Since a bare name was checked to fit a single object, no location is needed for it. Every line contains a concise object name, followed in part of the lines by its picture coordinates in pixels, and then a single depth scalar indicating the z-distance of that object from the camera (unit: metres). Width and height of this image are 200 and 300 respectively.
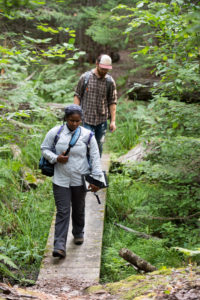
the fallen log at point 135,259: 9.54
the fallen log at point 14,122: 16.22
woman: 10.44
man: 14.01
